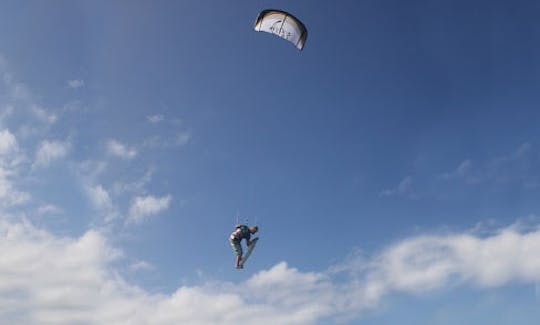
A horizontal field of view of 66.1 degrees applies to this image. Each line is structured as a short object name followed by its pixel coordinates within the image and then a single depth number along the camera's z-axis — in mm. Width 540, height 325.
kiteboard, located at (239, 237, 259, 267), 26234
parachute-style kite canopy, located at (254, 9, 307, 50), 26078
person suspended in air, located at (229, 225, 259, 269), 26203
